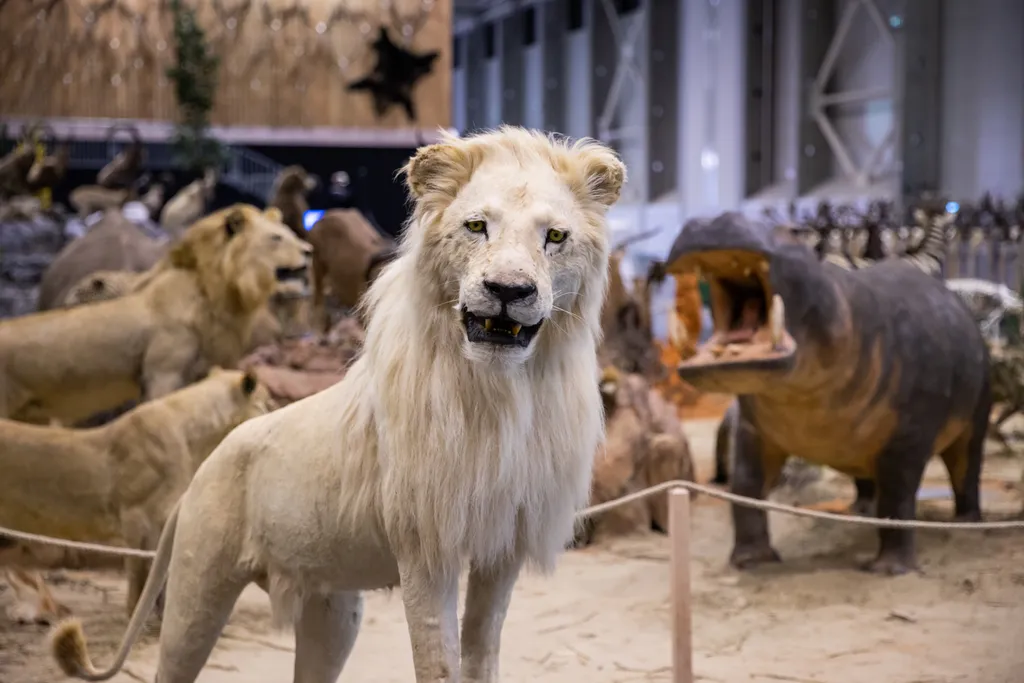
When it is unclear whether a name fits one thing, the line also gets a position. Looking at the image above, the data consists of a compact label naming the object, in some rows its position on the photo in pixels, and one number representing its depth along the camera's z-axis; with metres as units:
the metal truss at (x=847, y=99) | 13.99
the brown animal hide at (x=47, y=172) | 9.05
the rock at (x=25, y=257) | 8.40
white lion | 2.43
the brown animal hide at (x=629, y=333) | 8.43
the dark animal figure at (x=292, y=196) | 9.07
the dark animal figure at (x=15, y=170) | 8.88
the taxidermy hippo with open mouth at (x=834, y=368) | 4.47
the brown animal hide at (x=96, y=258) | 7.59
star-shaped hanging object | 10.88
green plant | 10.22
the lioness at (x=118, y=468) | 4.29
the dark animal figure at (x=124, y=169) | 9.60
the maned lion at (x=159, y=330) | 5.50
